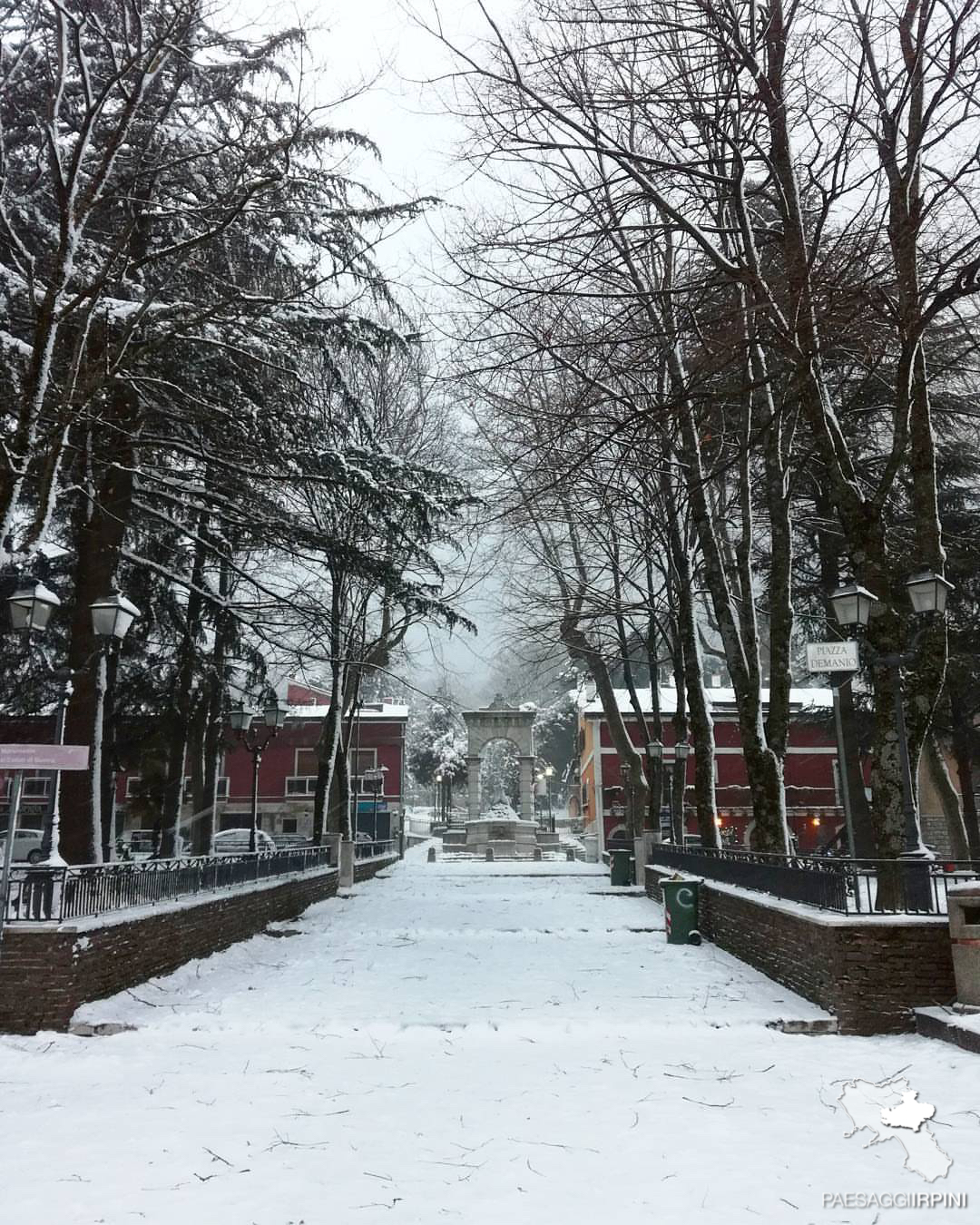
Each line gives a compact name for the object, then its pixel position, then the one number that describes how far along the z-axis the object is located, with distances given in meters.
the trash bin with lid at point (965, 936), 7.57
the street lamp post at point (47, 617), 9.45
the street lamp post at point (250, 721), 16.97
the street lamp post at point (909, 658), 8.81
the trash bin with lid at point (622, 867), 24.41
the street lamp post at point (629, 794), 29.59
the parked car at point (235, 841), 34.75
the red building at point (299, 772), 49.91
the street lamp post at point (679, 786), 22.66
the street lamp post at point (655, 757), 24.47
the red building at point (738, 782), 46.91
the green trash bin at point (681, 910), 13.48
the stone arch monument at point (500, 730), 47.59
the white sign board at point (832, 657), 10.00
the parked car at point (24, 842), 35.47
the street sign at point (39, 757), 8.64
